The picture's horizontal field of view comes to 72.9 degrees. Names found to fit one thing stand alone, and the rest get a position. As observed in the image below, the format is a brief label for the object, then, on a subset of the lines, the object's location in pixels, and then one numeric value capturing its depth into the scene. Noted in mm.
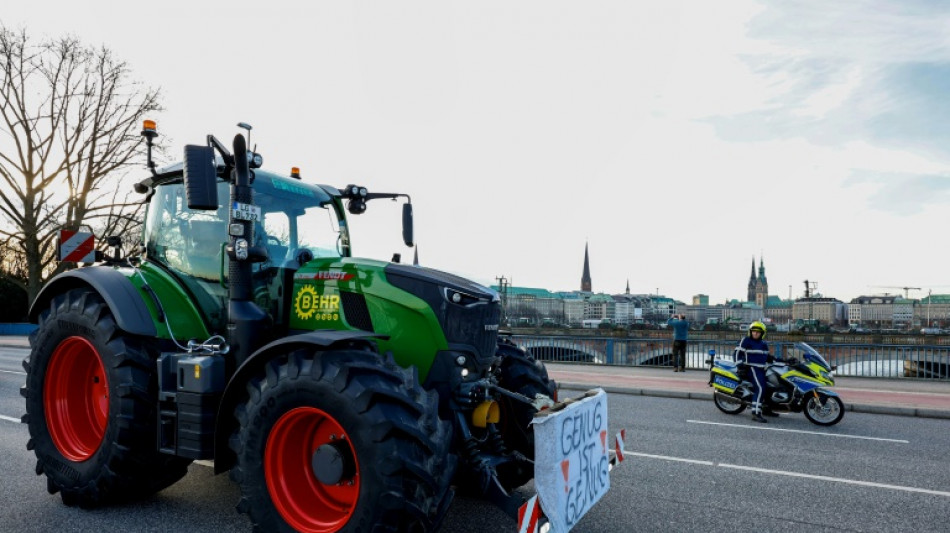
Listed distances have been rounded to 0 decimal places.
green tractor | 3154
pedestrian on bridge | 17688
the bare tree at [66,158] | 25828
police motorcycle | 9406
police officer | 9727
